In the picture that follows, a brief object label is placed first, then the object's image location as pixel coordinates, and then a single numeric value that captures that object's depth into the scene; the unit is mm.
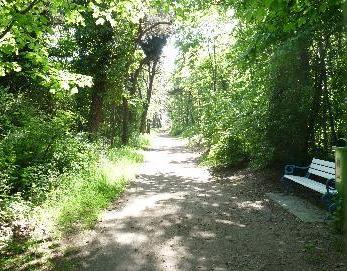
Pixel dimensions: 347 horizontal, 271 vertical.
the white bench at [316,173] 8472
